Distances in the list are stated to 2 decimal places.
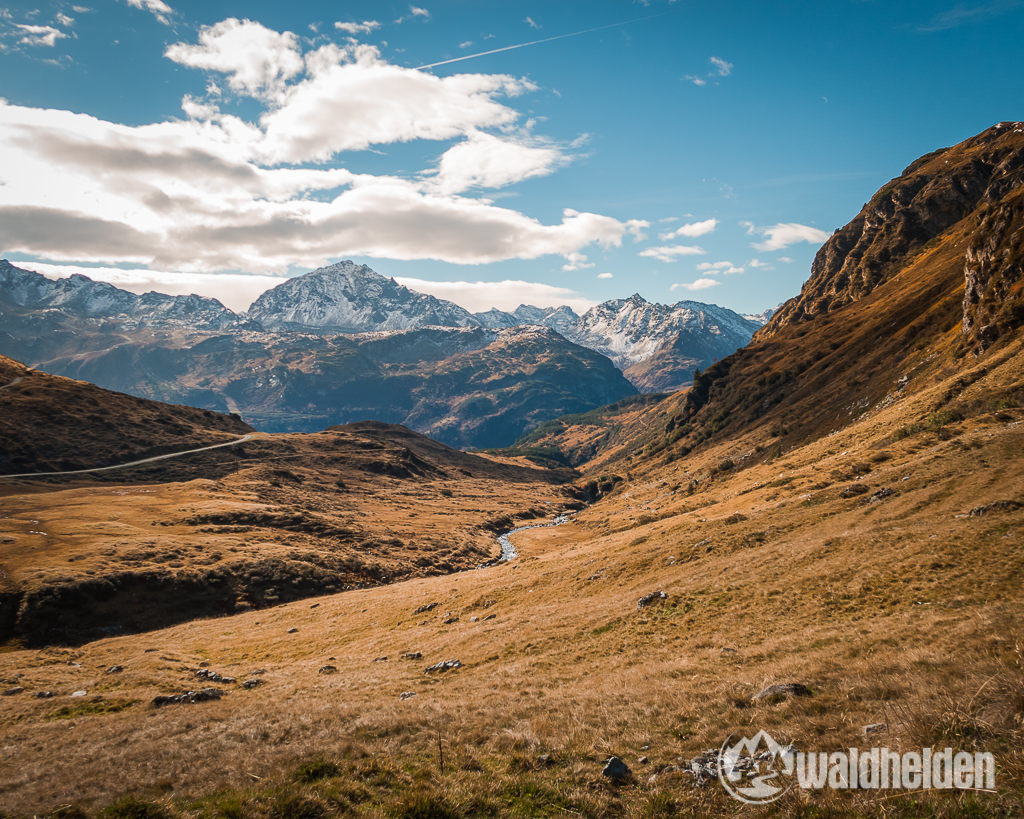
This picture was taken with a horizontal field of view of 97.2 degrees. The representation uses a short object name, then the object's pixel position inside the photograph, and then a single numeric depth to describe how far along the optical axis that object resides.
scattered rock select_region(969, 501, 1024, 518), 25.05
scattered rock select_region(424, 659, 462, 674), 28.56
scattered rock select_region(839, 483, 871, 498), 39.12
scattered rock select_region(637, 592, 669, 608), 30.89
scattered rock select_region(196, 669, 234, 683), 31.22
